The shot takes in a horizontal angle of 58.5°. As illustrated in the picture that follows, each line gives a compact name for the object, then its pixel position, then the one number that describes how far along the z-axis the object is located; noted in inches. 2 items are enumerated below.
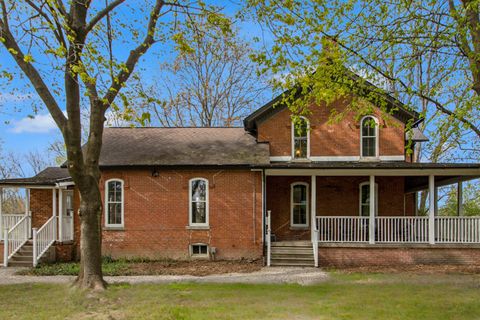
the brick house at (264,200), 629.6
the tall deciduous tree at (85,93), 407.8
